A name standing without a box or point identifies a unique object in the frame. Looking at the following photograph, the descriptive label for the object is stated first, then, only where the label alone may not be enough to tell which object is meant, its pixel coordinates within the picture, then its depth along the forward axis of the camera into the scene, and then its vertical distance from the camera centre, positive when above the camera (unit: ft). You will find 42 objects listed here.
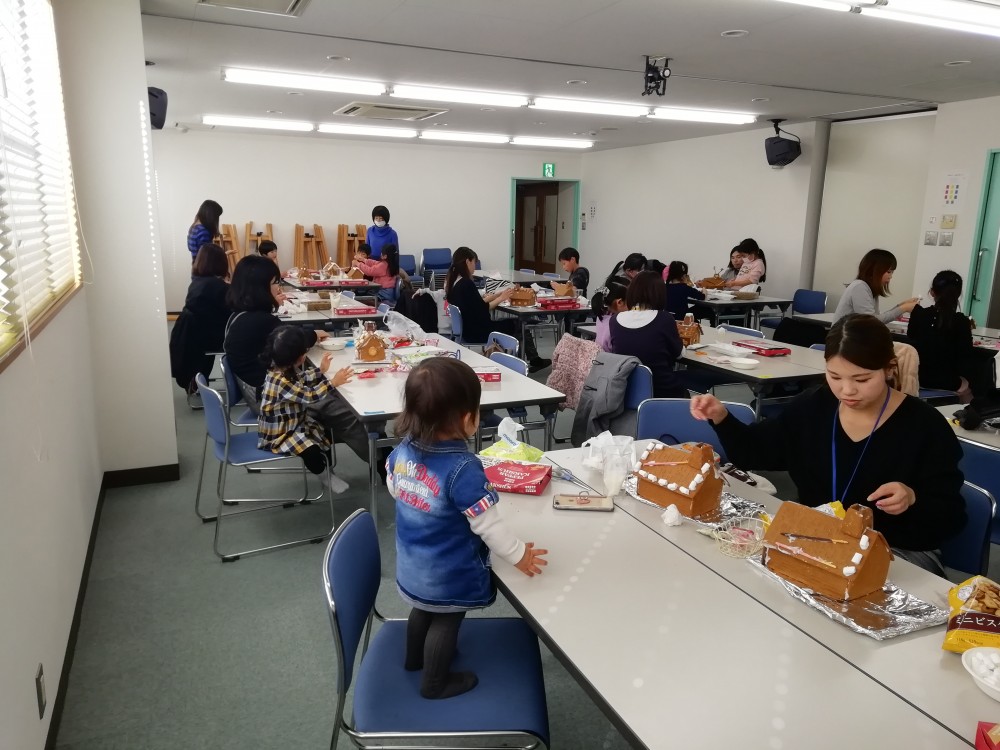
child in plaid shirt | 10.77 -2.67
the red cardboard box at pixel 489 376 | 11.43 -2.35
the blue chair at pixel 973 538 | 6.34 -2.71
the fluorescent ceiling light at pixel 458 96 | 22.04 +4.36
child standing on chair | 5.29 -2.27
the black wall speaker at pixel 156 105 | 16.08 +2.71
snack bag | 4.23 -2.33
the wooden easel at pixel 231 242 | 34.65 -0.83
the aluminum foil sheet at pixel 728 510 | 6.20 -2.47
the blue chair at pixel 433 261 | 37.58 -1.69
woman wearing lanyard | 6.05 -1.89
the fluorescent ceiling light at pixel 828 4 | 12.61 +4.24
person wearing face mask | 30.19 -0.31
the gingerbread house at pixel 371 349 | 12.92 -2.22
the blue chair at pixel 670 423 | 9.06 -2.45
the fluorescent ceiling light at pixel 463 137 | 32.81 +4.51
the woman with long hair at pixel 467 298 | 19.67 -1.88
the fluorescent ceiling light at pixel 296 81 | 19.77 +4.25
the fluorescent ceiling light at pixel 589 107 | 23.86 +4.42
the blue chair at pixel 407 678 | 4.87 -3.45
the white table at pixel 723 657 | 3.76 -2.58
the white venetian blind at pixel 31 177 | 6.80 +0.53
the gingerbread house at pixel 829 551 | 4.78 -2.19
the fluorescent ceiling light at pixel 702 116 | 25.63 +4.51
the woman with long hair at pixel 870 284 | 15.98 -1.02
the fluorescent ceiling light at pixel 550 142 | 34.45 +4.56
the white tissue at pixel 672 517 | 6.15 -2.46
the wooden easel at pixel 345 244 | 37.11 -0.86
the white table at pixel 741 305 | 23.80 -2.37
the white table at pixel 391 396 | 9.95 -2.55
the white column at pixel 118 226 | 11.95 -0.07
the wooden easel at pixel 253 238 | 35.32 -0.60
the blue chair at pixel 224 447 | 10.46 -3.56
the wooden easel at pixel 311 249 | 36.32 -1.15
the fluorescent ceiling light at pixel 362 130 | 31.02 +4.47
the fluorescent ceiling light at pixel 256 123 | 29.35 +4.43
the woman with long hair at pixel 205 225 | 20.29 -0.02
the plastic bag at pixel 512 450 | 7.46 -2.34
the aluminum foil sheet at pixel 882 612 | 4.55 -2.50
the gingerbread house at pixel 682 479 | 6.23 -2.21
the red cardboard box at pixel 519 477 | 6.80 -2.41
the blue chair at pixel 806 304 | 24.81 -2.32
